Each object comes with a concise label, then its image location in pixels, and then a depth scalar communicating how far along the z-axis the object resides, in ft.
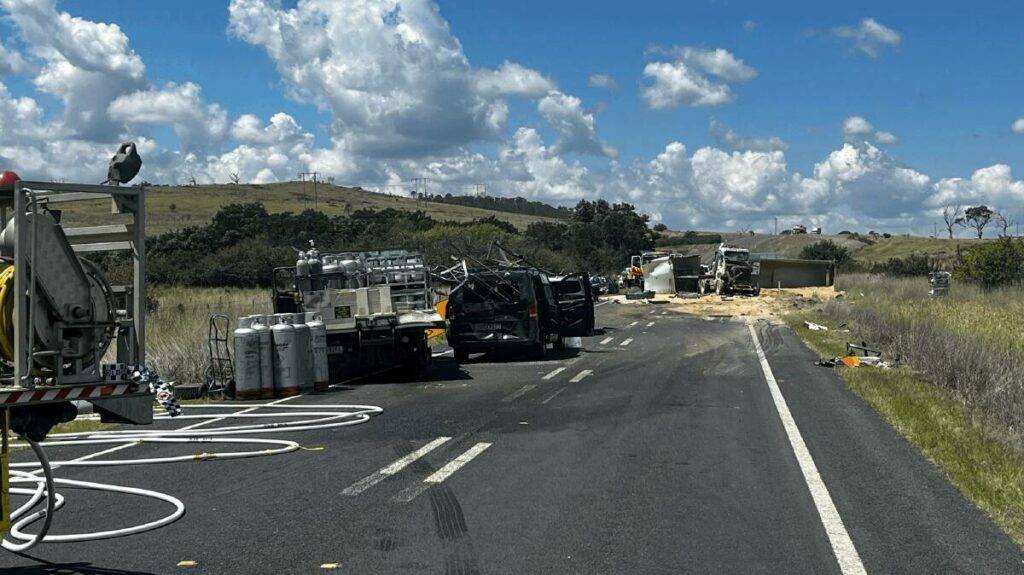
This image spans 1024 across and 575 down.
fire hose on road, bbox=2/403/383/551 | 22.02
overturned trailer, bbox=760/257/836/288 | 208.13
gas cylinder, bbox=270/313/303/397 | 50.34
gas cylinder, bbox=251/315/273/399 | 49.90
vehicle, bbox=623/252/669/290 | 198.45
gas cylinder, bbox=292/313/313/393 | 50.96
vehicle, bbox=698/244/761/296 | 182.80
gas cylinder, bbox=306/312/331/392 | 52.34
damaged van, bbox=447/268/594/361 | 67.15
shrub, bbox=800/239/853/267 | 317.63
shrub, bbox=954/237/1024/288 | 145.59
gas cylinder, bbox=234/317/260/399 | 49.24
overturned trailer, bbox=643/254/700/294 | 186.19
